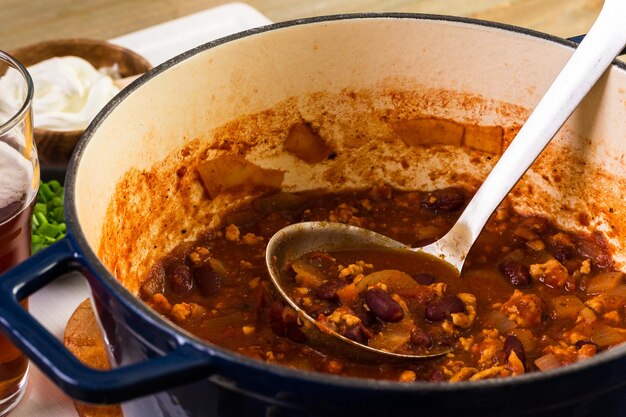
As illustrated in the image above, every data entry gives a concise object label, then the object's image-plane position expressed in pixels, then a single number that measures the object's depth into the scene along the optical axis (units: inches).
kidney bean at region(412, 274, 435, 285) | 24.2
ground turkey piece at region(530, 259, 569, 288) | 24.6
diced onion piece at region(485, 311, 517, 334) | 23.5
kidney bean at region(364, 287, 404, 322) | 23.0
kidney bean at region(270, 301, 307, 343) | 22.8
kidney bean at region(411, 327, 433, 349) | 22.9
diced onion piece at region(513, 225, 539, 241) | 25.7
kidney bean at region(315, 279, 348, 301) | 23.6
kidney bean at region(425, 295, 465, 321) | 23.3
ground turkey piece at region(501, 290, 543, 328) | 23.6
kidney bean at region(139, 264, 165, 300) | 24.3
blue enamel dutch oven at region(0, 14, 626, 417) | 18.4
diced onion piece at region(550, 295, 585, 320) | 24.0
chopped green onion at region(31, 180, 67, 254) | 25.6
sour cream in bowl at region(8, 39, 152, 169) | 29.2
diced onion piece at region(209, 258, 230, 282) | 24.5
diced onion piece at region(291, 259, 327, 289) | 24.1
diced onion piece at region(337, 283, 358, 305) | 23.6
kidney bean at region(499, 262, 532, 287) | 24.5
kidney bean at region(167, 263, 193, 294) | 24.3
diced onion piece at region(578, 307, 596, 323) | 23.8
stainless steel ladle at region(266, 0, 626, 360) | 23.6
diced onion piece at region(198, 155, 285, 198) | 25.5
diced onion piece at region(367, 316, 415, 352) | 22.8
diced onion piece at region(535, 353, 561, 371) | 22.7
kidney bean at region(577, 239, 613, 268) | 25.3
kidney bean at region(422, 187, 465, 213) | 26.1
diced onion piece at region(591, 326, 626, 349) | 23.4
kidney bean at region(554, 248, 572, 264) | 25.2
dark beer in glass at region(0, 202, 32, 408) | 22.9
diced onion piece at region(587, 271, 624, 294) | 24.6
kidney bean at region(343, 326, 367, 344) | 22.7
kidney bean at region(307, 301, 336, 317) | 23.3
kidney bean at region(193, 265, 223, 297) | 24.2
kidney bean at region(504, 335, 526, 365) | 22.7
